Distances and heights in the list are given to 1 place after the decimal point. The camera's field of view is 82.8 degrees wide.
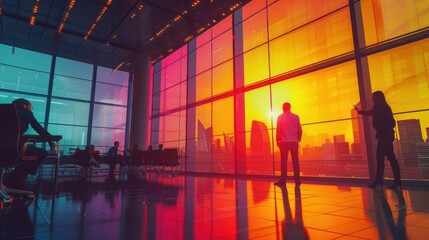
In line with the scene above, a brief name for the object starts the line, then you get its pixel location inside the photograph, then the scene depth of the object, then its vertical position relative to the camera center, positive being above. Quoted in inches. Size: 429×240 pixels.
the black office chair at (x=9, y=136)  92.7 +8.7
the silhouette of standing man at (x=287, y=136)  183.5 +16.2
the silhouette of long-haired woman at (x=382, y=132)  148.9 +16.1
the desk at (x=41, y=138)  97.9 +8.5
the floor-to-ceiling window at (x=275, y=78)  206.5 +94.3
